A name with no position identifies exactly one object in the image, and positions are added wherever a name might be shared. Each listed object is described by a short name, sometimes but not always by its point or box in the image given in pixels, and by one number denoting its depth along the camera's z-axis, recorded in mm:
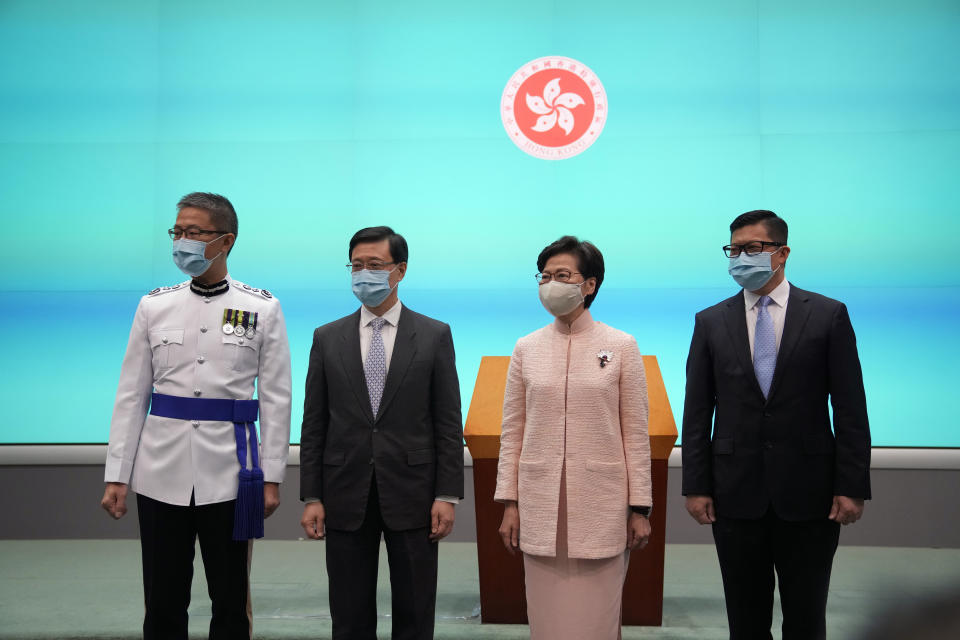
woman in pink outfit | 2480
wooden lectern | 3240
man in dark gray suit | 2625
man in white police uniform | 2604
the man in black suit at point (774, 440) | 2584
